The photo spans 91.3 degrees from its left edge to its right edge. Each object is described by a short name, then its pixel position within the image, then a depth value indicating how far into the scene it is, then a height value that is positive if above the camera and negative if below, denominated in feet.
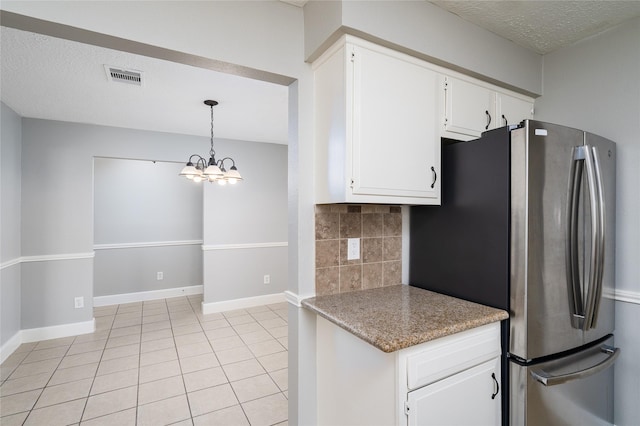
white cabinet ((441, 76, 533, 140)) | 6.13 +2.20
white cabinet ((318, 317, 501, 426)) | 4.07 -2.45
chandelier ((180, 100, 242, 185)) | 9.84 +1.22
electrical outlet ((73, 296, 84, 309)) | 12.09 -3.55
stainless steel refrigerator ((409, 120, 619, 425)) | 4.87 -0.77
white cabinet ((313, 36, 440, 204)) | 5.03 +1.45
